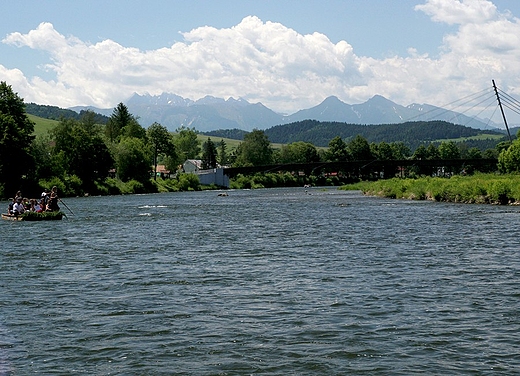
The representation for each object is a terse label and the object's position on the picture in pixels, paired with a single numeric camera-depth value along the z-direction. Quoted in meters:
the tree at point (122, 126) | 147.38
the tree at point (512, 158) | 119.87
